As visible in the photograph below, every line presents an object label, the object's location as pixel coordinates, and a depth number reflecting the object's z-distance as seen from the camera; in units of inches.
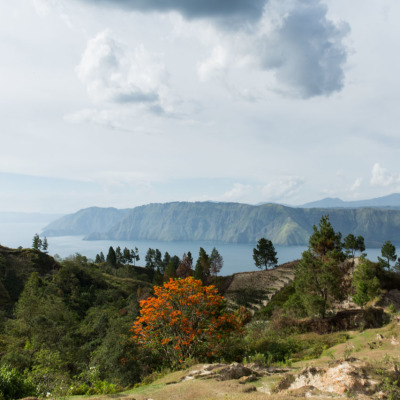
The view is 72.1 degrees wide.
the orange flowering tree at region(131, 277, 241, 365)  751.1
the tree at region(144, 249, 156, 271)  5187.0
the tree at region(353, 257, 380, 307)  1320.6
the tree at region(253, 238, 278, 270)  3208.7
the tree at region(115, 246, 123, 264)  5427.2
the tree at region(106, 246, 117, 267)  4659.0
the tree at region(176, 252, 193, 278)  3223.4
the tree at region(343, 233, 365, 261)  2986.7
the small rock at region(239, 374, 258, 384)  487.7
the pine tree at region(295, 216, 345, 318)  1077.8
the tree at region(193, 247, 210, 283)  2847.0
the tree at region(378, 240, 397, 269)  3068.4
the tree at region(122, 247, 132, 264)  5492.1
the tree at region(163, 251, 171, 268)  5273.6
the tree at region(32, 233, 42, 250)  3776.1
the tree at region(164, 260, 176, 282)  3018.2
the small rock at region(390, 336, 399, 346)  746.9
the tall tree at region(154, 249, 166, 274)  5134.8
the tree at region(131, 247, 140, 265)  5644.7
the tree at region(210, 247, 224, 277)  3404.0
